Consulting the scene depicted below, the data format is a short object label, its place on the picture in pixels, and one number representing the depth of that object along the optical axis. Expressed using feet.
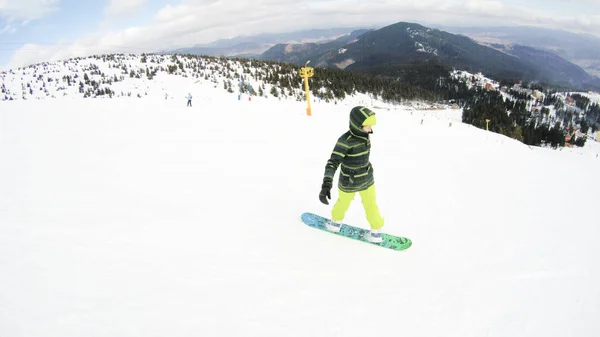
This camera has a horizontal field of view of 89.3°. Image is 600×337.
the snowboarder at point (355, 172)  13.92
